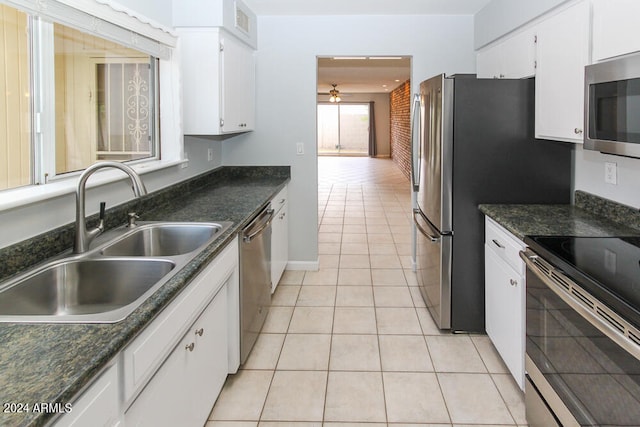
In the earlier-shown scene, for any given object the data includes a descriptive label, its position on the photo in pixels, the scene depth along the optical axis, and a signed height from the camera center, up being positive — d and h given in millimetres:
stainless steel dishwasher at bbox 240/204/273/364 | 2678 -606
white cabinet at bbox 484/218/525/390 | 2412 -646
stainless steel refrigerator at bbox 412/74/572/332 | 3074 +52
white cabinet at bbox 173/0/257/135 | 3338 +821
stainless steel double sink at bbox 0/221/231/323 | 1594 -369
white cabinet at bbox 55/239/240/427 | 1175 -582
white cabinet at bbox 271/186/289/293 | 3791 -494
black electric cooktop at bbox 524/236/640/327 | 1439 -314
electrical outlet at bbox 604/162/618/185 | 2561 +21
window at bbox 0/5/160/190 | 1982 +398
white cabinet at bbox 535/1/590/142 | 2332 +544
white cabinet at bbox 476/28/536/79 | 3014 +843
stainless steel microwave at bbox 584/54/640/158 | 1782 +278
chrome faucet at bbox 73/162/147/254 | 1886 -68
